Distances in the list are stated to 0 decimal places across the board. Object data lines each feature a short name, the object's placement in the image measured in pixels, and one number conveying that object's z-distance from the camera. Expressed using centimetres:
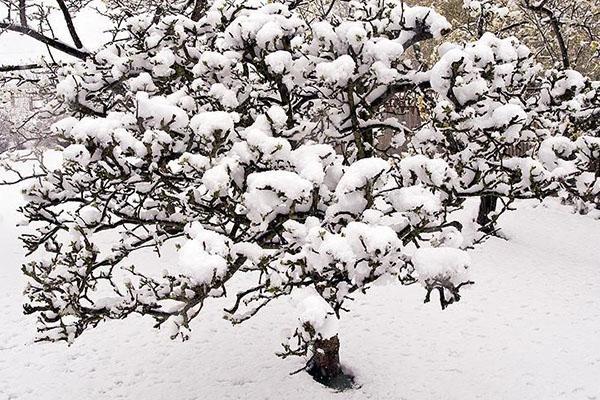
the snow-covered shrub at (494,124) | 397
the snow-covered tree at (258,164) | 321
